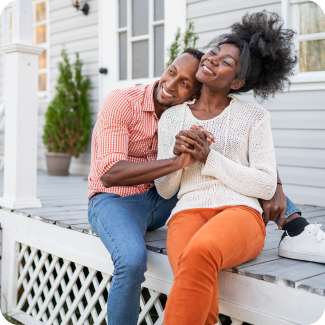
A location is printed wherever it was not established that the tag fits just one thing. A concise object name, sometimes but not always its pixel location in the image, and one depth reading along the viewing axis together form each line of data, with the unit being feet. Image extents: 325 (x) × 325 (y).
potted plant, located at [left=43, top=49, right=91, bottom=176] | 17.78
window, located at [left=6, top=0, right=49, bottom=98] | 20.15
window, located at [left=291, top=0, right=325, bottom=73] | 11.21
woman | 5.20
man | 5.59
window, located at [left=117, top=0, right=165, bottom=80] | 15.49
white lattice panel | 7.49
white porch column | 9.41
